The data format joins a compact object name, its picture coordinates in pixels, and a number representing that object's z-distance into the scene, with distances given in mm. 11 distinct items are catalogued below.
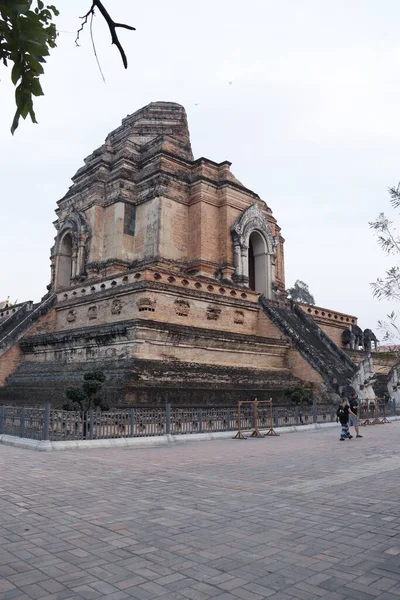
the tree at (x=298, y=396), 16312
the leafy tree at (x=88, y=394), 11711
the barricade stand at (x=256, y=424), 13555
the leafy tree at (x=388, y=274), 6130
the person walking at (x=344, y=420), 12508
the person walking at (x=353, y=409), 13908
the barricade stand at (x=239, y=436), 13083
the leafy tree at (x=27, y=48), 2117
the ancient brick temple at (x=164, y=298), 15781
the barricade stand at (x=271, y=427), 14031
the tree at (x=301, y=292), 47031
